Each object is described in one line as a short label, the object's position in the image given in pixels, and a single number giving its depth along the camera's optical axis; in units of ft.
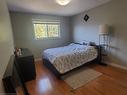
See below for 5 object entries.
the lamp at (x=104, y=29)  10.34
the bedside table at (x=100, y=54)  11.84
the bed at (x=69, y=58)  8.52
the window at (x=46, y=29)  14.33
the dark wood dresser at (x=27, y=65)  8.03
